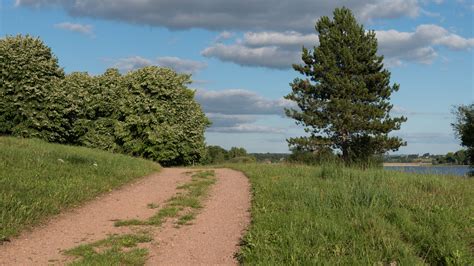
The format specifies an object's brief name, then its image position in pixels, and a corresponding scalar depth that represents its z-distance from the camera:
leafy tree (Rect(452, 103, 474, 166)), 46.19
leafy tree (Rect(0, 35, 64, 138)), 26.19
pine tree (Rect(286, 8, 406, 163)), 34.47
